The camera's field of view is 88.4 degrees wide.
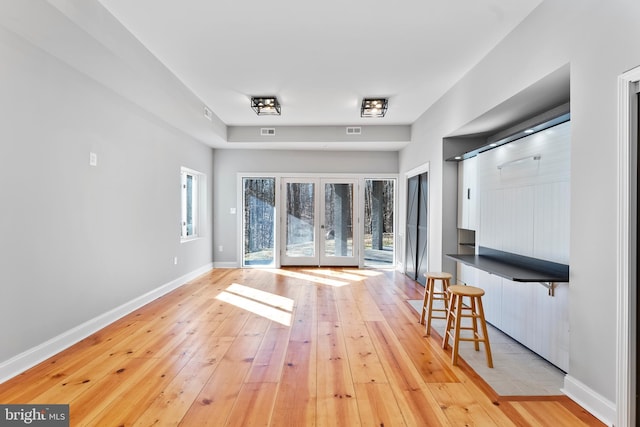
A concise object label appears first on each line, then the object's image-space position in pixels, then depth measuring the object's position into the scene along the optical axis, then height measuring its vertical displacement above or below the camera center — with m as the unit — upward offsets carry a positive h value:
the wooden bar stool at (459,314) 2.62 -0.84
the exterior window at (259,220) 7.05 -0.16
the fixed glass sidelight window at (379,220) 7.12 -0.14
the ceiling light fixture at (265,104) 4.63 +1.55
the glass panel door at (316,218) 7.06 -0.11
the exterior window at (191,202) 5.82 +0.18
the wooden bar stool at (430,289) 3.35 -0.81
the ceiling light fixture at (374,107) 4.67 +1.55
